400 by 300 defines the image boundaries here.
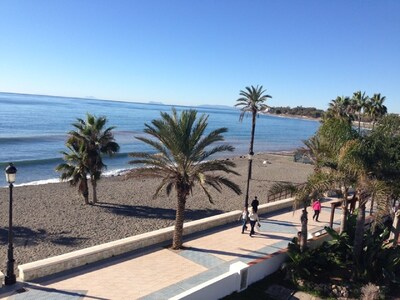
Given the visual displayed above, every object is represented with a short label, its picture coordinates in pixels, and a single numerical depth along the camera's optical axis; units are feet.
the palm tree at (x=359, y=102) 140.77
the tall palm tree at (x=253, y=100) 89.92
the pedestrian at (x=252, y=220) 47.09
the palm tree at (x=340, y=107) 126.62
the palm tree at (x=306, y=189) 35.14
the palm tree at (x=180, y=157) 40.42
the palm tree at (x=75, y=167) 70.69
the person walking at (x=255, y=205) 49.52
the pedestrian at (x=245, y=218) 47.84
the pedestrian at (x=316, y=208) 55.86
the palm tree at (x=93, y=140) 70.59
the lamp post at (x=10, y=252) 30.86
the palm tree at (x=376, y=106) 138.62
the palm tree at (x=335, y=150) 35.73
